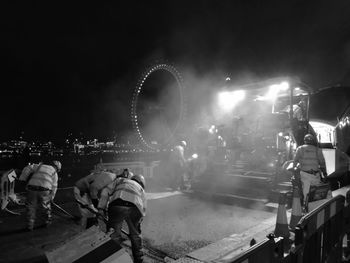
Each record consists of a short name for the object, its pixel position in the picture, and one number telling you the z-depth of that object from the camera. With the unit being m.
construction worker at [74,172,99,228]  5.44
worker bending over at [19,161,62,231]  5.72
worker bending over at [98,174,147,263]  4.04
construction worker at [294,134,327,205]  6.24
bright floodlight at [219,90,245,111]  10.69
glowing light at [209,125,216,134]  11.29
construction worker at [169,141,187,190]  10.32
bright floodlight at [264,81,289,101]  8.99
